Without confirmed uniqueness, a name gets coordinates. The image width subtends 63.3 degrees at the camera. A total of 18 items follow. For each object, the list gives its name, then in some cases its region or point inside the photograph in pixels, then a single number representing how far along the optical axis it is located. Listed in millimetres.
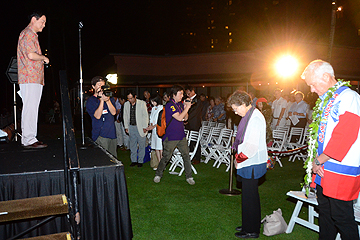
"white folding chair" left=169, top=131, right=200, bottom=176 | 6999
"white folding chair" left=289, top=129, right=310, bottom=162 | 8473
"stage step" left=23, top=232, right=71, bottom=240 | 2332
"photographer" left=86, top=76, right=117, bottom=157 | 4549
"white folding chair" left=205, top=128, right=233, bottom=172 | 7579
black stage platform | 2607
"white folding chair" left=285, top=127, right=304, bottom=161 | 8555
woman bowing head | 3410
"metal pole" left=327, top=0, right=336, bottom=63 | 10225
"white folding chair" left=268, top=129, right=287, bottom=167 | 7848
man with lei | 2344
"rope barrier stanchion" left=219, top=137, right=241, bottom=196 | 5438
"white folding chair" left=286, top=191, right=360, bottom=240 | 3364
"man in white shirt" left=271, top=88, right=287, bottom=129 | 9695
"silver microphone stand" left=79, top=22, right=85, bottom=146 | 4326
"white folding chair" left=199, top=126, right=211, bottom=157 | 9091
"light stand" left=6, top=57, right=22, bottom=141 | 5340
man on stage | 3533
